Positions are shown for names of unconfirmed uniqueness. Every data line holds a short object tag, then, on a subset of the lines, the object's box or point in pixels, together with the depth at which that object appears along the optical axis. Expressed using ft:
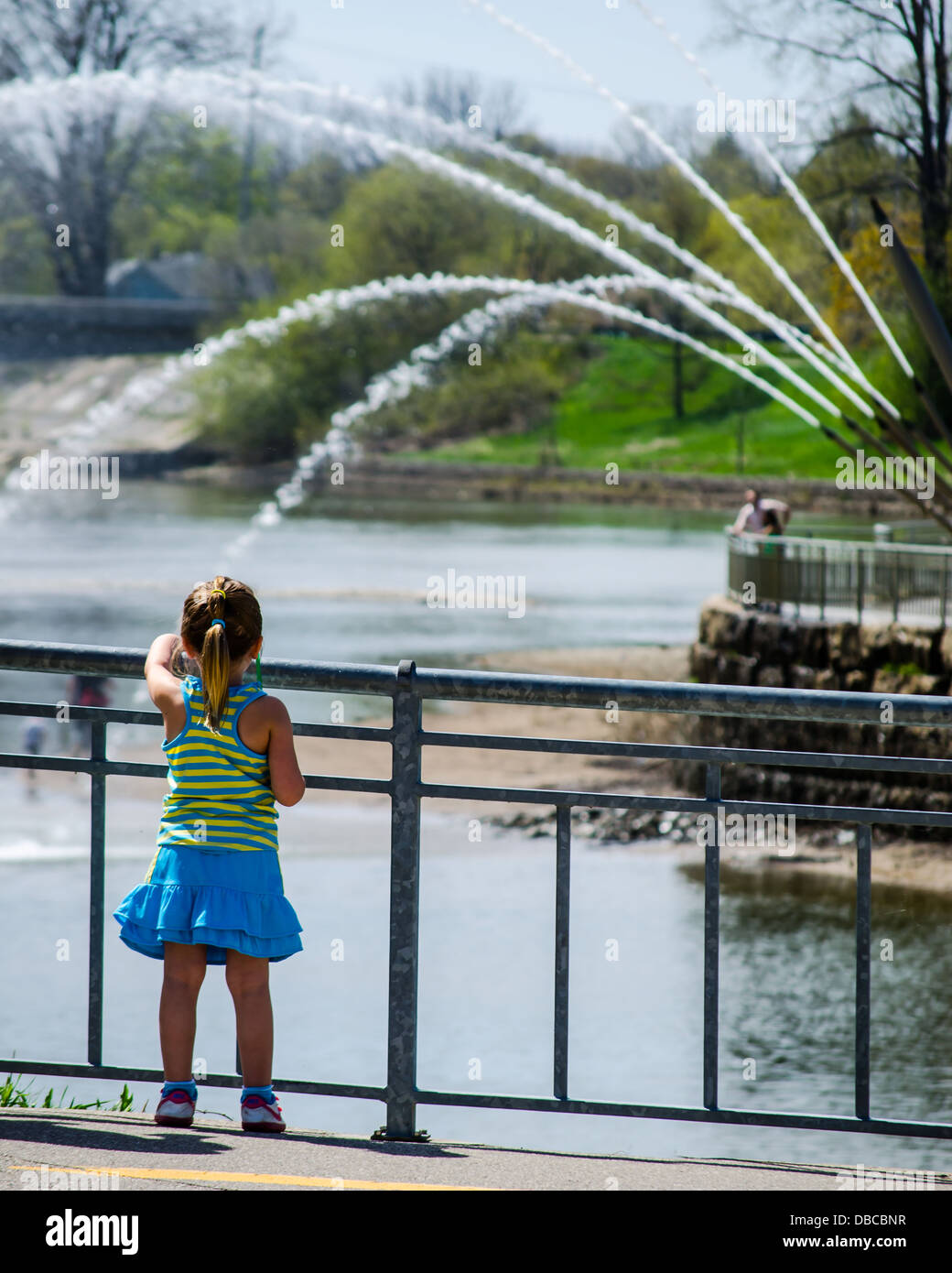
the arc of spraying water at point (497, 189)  62.59
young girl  14.62
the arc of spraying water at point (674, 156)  53.98
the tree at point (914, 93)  104.58
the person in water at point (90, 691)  66.44
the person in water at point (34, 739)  71.97
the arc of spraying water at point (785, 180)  53.72
